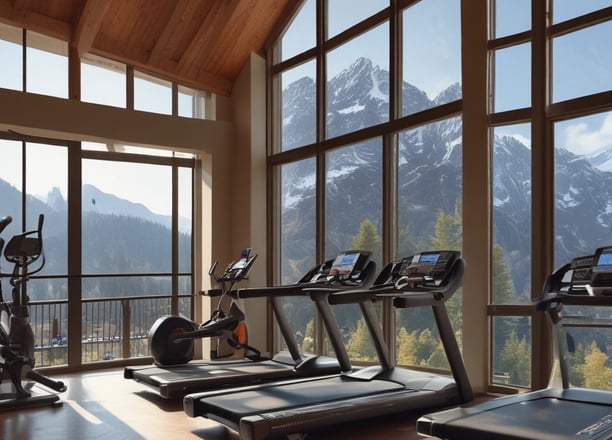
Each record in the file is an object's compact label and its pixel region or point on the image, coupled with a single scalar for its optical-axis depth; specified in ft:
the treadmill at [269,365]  18.86
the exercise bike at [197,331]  21.62
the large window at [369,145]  20.94
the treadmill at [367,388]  13.66
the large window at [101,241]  24.54
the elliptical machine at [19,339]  18.01
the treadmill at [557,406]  11.38
